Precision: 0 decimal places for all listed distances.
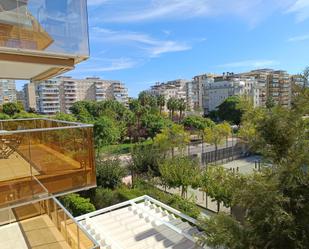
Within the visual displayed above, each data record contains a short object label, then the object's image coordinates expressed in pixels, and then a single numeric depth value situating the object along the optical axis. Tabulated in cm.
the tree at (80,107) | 4612
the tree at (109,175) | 1547
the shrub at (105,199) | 1321
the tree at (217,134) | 3142
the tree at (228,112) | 5375
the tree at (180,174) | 1523
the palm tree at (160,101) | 6025
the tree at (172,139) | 2581
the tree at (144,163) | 1867
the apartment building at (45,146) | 452
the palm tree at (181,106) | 5931
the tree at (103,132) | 2489
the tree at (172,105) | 5912
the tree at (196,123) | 3859
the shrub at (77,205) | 1140
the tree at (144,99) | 5528
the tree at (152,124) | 3494
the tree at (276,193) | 348
